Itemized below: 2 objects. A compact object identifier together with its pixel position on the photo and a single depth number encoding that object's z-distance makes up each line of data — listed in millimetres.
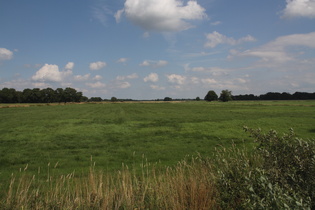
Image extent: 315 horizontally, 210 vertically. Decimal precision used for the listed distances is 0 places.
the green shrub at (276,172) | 5062
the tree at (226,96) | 189400
